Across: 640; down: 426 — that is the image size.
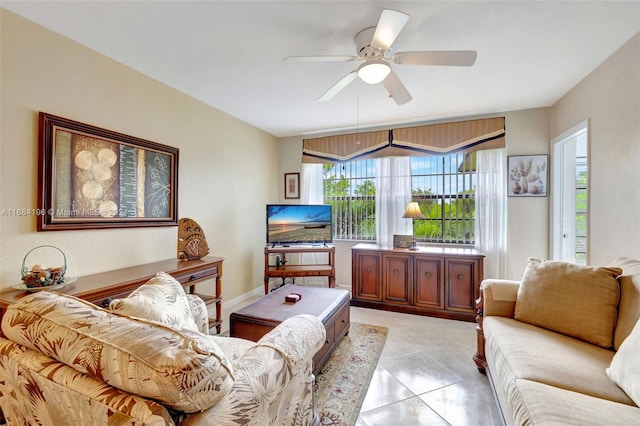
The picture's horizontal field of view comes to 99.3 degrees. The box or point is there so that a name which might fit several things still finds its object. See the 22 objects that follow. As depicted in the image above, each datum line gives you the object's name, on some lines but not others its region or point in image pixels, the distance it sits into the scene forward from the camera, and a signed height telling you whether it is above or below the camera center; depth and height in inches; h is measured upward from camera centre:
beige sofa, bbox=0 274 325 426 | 28.4 -18.8
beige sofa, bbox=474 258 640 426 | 42.7 -28.5
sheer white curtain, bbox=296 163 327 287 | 174.1 +13.9
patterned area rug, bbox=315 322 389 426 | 67.3 -49.0
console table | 65.9 -19.4
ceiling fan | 61.8 +40.3
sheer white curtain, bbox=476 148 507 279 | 133.5 +1.7
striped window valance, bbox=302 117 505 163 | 134.3 +39.3
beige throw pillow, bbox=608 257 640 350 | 57.4 -19.2
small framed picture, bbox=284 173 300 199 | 178.4 +18.0
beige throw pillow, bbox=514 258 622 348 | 61.2 -20.7
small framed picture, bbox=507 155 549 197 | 126.7 +18.1
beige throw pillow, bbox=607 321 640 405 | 43.6 -26.0
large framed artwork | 73.7 +10.6
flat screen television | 151.6 -6.5
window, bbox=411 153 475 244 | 144.8 +9.3
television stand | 144.1 -30.8
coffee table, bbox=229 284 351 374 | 77.2 -30.0
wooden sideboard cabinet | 121.9 -31.8
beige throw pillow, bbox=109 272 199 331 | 42.9 -15.8
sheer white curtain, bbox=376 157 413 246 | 152.9 +9.6
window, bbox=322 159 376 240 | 166.2 +9.9
